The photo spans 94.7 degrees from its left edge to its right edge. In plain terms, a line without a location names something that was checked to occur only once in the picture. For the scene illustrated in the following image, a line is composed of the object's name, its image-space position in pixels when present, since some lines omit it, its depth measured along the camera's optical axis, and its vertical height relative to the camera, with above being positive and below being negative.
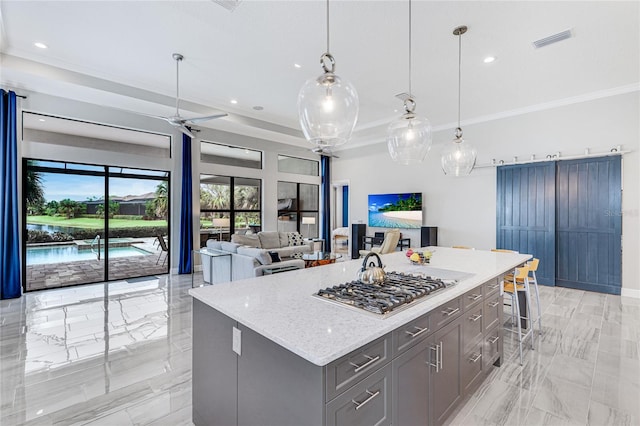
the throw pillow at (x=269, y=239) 6.94 -0.65
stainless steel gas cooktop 1.50 -0.47
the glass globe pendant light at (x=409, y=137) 2.97 +0.78
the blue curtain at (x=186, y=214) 6.47 -0.04
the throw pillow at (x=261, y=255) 4.60 -0.68
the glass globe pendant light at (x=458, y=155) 3.66 +0.72
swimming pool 5.11 -0.77
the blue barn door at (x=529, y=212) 5.49 +0.00
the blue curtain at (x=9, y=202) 4.59 +0.16
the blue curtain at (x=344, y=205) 11.42 +0.28
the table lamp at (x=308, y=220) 8.87 -0.23
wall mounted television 7.54 +0.06
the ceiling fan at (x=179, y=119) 4.60 +1.49
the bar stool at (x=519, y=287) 2.90 -0.81
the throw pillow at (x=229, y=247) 5.12 -0.61
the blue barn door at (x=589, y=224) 4.90 -0.21
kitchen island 1.14 -0.67
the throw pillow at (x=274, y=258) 5.05 -0.79
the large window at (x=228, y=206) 7.07 +0.16
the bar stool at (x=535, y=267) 3.14 -0.59
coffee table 5.61 -0.90
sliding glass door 5.13 -0.21
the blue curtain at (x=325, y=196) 9.59 +0.53
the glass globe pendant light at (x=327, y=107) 1.97 +0.73
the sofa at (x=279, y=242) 6.59 -0.71
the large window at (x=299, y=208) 8.80 +0.14
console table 7.74 -0.81
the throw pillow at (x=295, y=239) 7.50 -0.70
